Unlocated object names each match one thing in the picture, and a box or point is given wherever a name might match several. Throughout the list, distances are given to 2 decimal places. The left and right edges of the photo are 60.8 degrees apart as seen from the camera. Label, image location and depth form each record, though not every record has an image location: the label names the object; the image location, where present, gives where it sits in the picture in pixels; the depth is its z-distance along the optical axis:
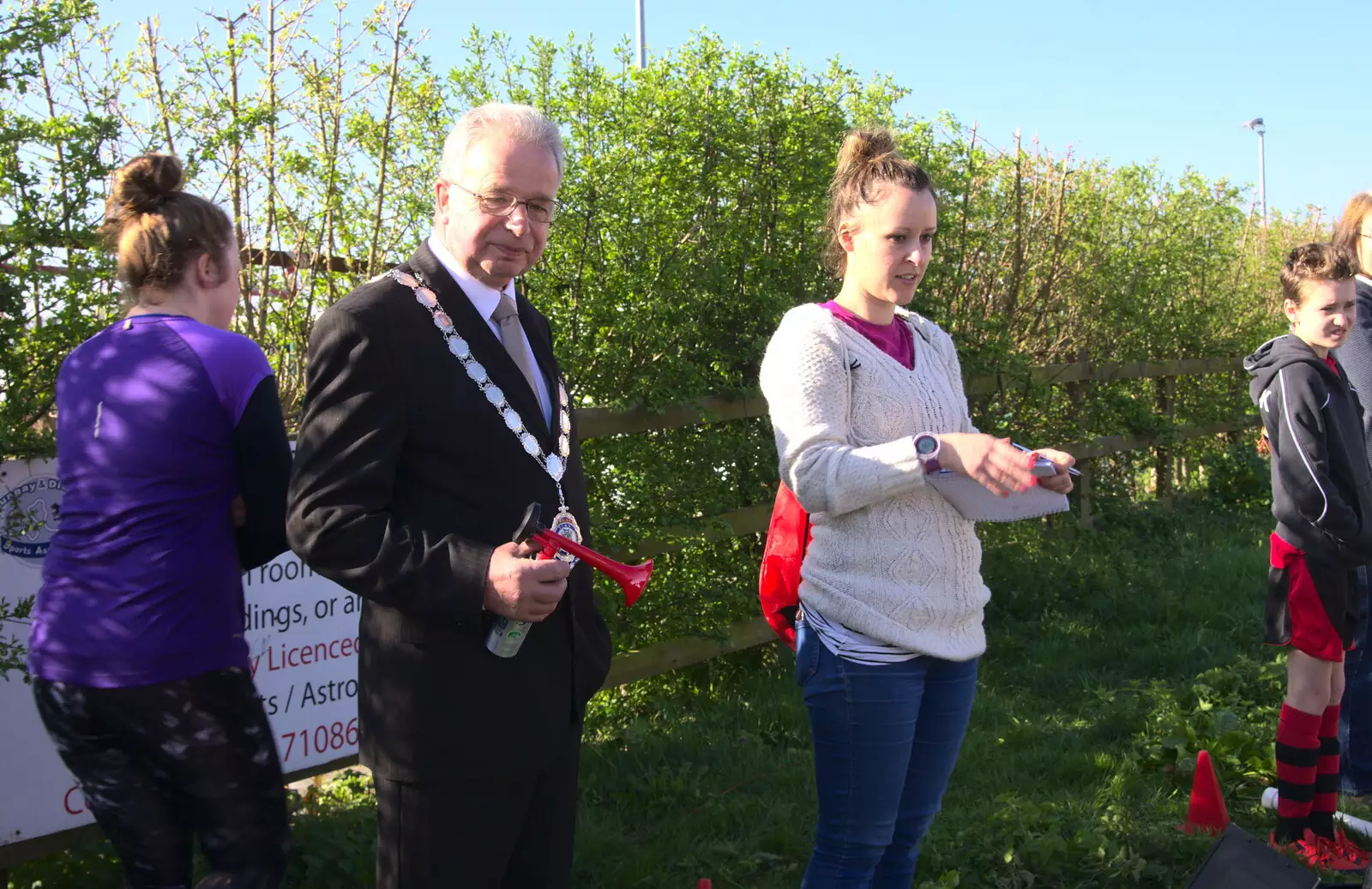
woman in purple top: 2.23
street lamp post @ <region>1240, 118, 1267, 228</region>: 34.56
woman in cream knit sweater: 2.52
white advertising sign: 3.21
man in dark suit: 1.95
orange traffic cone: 3.95
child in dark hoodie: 3.77
